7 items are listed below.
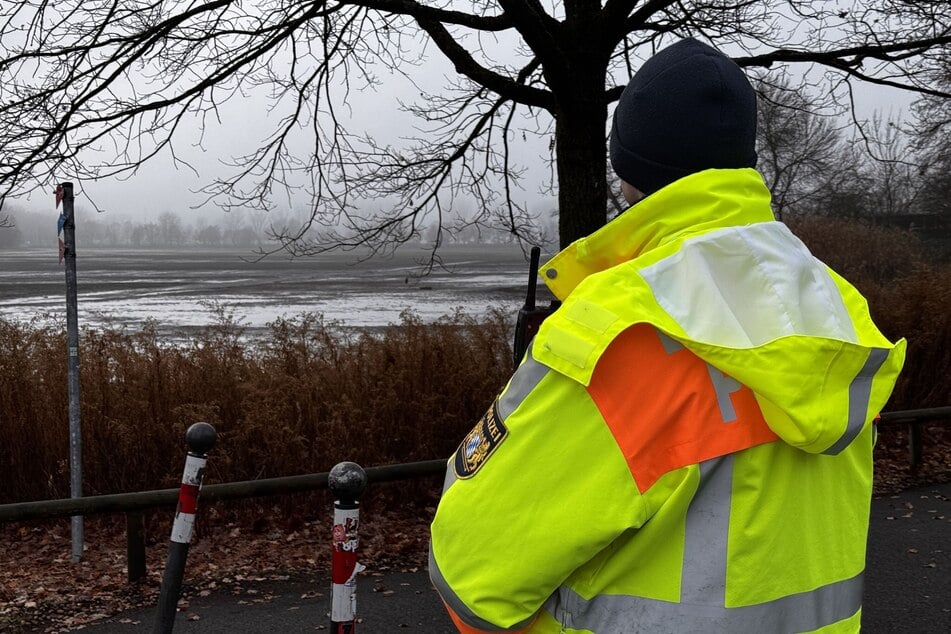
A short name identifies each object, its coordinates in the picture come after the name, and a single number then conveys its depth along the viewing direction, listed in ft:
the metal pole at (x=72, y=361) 17.40
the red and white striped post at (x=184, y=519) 10.92
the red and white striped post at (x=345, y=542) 7.80
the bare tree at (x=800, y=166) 80.89
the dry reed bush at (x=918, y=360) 27.22
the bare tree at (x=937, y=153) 28.59
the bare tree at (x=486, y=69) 18.39
